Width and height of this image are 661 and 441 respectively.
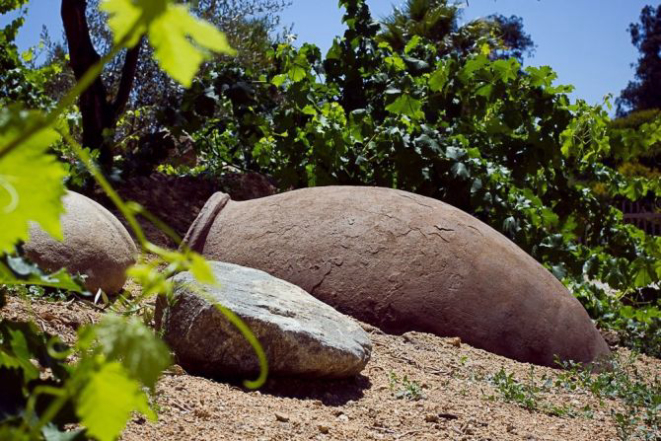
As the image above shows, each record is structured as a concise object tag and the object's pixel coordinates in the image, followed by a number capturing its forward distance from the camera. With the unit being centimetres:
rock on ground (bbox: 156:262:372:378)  311
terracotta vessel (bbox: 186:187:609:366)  420
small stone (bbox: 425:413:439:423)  303
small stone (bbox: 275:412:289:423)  276
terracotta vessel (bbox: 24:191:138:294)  381
